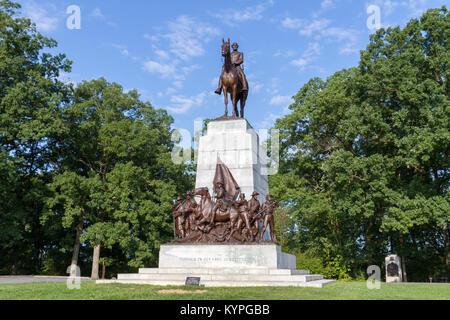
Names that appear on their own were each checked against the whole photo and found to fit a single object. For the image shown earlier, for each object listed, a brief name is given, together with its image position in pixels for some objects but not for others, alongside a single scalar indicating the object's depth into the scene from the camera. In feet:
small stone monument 70.37
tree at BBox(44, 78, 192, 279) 84.84
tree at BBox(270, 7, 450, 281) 74.90
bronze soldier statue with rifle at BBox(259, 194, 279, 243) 46.05
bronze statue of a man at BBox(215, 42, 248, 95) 59.16
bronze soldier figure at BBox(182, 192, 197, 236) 47.70
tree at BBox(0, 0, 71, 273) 76.64
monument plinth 52.34
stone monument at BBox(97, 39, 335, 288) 40.57
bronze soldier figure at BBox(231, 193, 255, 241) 45.01
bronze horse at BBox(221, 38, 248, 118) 56.44
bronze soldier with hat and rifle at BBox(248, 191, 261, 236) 45.68
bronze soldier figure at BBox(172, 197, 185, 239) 47.65
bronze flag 50.01
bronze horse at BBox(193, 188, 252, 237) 45.70
